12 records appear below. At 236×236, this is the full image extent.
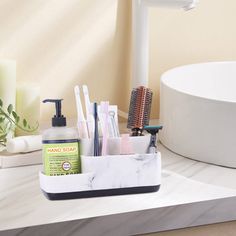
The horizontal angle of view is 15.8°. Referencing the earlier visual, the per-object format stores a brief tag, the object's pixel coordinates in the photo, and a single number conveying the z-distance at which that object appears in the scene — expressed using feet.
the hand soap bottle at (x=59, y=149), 6.84
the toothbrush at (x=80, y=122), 7.09
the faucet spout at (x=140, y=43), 8.34
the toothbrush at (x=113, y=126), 7.20
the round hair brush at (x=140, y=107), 7.65
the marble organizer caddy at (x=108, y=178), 6.75
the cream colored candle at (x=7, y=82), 7.90
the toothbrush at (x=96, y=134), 6.98
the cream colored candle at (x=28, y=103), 8.05
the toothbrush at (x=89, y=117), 7.10
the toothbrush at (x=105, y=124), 7.01
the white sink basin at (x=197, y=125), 7.46
